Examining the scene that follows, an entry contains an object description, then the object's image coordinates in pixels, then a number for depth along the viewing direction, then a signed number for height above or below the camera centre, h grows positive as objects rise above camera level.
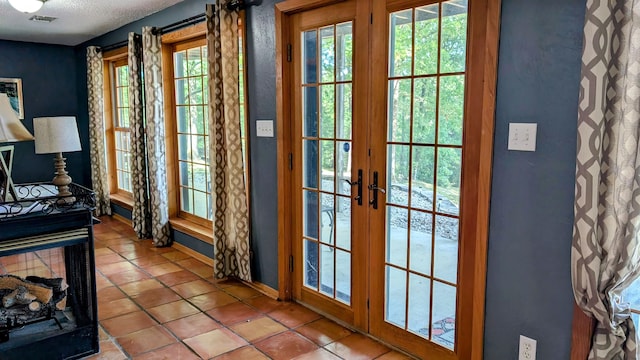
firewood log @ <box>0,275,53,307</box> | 2.58 -0.92
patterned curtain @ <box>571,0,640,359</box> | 1.63 -0.20
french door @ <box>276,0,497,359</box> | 2.29 -0.27
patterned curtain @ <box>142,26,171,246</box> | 4.62 -0.18
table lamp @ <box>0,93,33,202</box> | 2.31 -0.08
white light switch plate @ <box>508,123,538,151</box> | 2.00 -0.08
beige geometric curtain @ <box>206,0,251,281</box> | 3.60 -0.25
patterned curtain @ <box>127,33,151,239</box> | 4.92 -0.30
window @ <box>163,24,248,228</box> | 4.46 -0.08
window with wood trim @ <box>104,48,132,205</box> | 6.08 -0.13
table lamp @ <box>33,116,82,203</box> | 2.51 -0.12
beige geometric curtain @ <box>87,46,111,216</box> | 5.96 -0.18
